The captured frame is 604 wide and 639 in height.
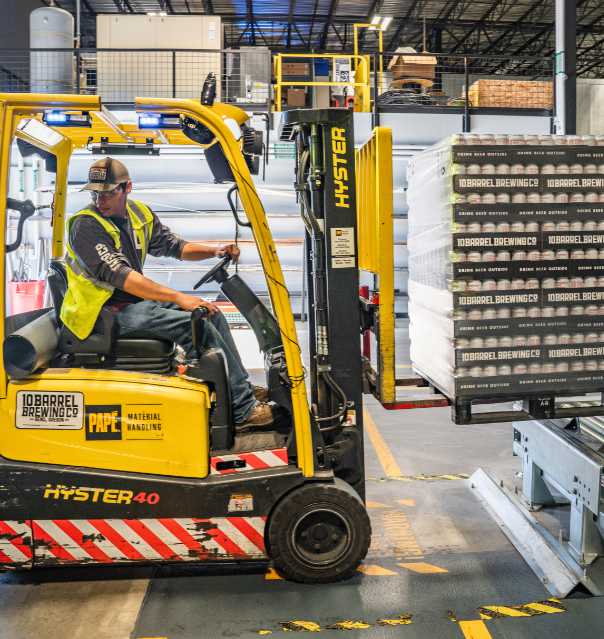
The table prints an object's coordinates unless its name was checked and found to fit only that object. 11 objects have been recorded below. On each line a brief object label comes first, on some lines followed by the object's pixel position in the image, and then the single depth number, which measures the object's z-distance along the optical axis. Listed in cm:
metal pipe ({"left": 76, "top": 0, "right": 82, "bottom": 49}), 1236
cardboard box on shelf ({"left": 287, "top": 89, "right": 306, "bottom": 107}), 1397
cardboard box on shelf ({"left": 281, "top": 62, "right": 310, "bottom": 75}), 1548
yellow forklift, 361
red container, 644
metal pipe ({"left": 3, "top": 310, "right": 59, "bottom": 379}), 354
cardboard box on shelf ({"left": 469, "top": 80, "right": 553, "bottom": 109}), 1353
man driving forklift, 367
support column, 1127
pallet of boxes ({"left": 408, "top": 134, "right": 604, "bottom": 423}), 365
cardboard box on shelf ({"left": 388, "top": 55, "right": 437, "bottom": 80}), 1330
